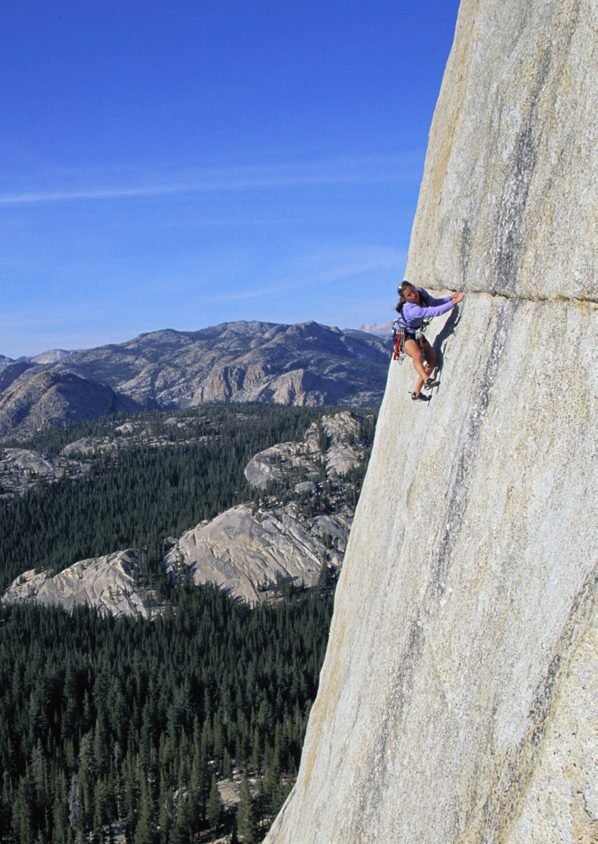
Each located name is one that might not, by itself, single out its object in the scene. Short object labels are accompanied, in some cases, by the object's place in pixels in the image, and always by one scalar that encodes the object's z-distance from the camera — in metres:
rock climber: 11.77
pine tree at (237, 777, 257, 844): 38.34
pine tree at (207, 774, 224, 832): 41.59
